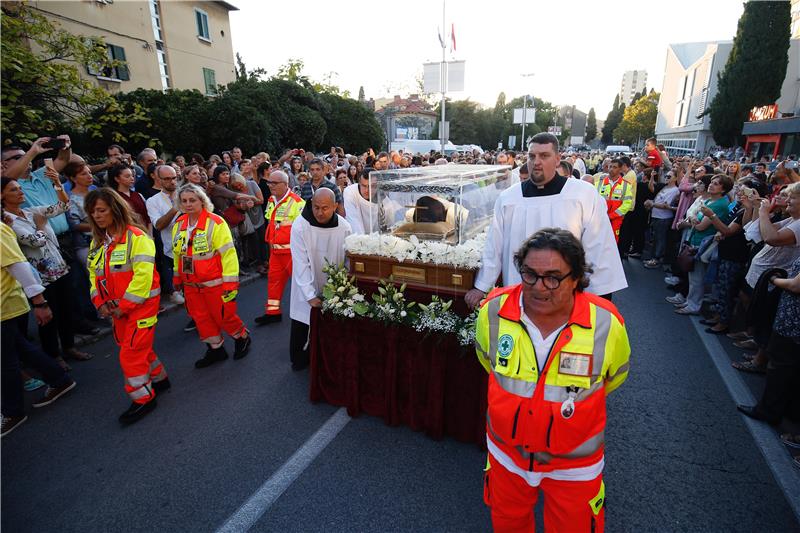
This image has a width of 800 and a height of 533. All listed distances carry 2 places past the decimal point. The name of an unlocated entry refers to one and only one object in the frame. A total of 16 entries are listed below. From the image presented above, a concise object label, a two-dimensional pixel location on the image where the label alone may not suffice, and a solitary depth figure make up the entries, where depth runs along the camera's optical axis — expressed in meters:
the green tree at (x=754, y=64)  28.95
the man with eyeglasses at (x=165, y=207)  5.64
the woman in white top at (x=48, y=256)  3.89
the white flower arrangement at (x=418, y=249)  3.47
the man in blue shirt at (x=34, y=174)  4.36
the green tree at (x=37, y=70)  5.49
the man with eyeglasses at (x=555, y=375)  1.75
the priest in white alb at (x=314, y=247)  3.90
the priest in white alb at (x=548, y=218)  3.27
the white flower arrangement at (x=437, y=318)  3.14
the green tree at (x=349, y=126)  23.75
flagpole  13.41
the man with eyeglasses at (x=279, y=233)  5.28
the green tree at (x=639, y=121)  71.06
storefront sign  25.60
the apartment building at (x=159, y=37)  15.59
